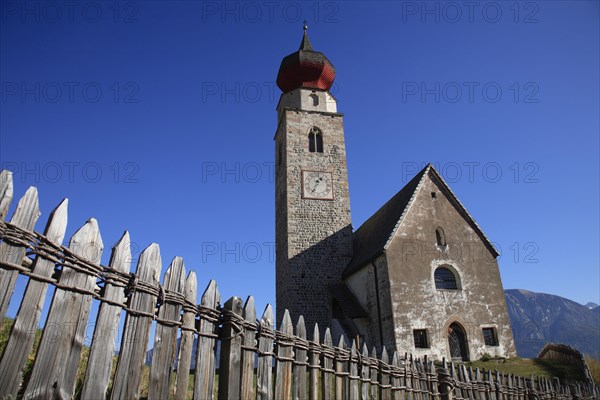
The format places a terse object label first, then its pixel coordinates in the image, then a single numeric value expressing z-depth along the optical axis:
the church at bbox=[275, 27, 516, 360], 17.41
